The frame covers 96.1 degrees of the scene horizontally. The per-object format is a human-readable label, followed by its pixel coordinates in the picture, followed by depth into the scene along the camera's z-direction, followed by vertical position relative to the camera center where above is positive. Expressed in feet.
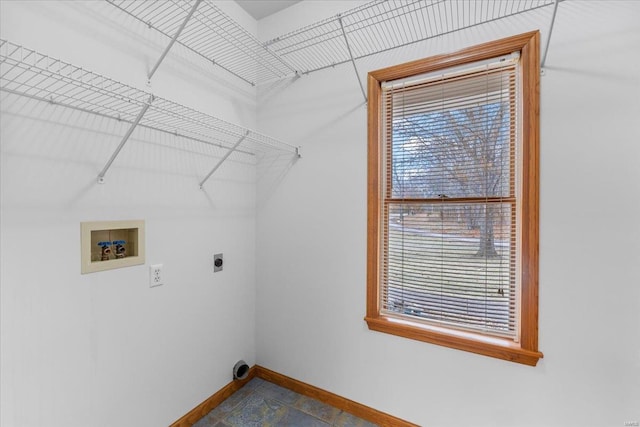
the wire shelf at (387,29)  4.66 +3.37
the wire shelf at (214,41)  4.75 +3.30
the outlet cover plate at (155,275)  4.86 -1.12
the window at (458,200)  4.45 +0.18
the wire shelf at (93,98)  3.40 +1.55
